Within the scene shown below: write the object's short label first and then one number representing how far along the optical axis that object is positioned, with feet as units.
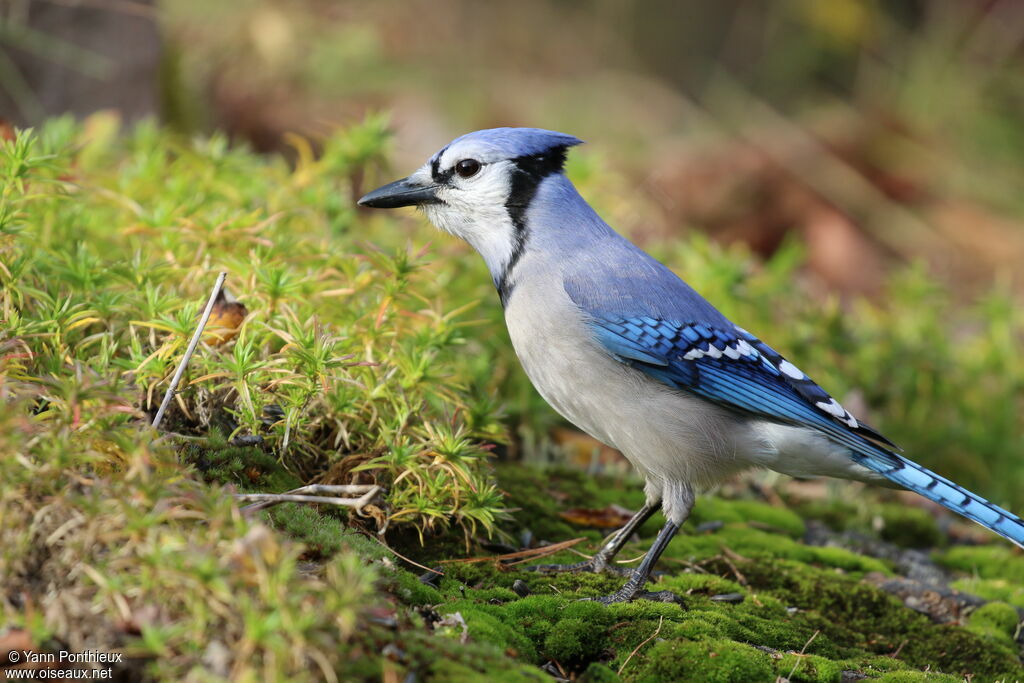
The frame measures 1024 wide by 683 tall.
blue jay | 20.26
